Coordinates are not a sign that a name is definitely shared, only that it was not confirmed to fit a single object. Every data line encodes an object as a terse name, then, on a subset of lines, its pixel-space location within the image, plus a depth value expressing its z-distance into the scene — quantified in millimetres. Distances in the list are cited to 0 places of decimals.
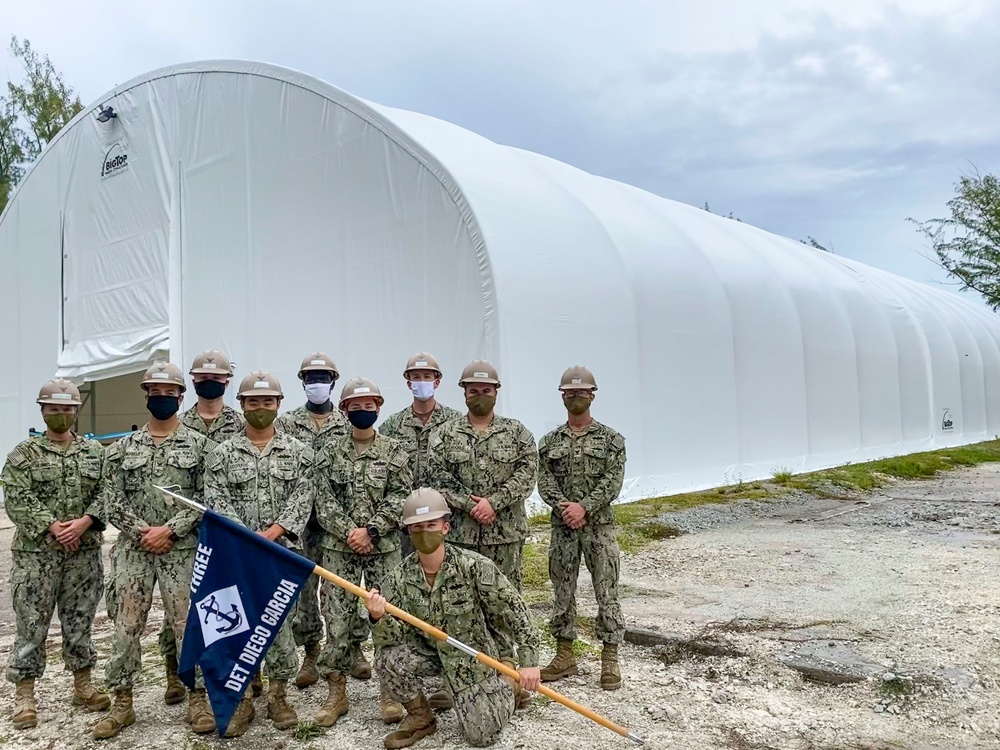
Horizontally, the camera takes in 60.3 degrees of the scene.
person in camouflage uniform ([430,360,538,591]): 4828
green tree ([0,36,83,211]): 28312
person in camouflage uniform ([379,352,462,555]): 5621
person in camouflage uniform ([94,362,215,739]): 4172
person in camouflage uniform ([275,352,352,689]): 4836
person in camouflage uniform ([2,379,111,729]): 4340
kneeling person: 3889
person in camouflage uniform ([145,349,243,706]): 4527
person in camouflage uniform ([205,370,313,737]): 4223
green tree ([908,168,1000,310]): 25562
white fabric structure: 10250
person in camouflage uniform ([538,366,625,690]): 4773
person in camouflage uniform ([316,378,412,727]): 4289
